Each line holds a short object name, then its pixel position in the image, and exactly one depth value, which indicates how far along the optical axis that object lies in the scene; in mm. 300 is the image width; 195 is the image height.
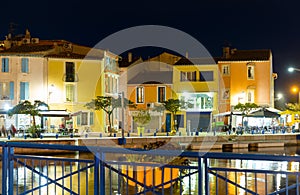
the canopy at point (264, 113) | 51375
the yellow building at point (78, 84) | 53906
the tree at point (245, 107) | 55031
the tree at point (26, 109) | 46500
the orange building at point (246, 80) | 61031
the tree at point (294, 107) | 61625
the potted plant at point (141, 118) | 57812
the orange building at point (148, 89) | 63031
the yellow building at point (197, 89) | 62344
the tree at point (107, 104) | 52844
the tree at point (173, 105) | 58938
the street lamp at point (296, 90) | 82925
